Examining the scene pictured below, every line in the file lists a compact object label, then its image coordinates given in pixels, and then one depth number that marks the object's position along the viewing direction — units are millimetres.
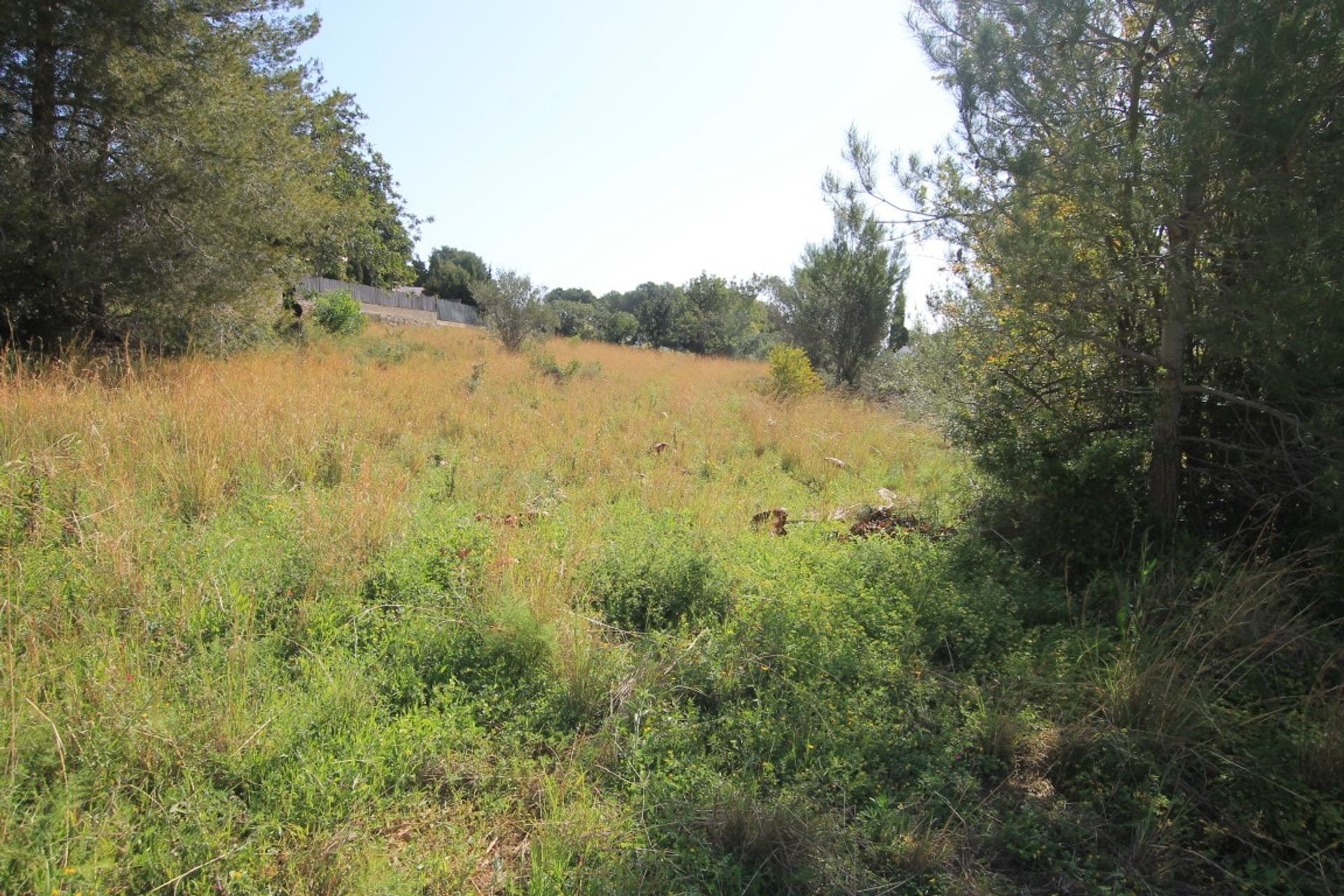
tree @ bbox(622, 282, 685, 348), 44062
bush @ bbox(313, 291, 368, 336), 14469
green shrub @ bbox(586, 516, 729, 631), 3490
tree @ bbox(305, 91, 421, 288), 13367
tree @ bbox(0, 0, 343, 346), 7008
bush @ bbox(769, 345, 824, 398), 13344
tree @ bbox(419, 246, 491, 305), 56500
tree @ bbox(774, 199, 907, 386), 16953
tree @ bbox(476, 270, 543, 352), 17312
